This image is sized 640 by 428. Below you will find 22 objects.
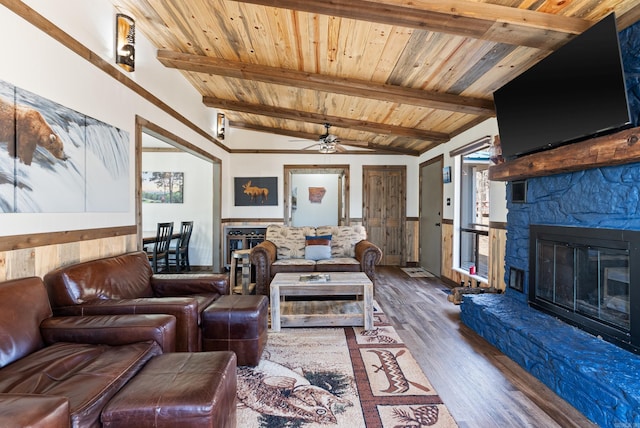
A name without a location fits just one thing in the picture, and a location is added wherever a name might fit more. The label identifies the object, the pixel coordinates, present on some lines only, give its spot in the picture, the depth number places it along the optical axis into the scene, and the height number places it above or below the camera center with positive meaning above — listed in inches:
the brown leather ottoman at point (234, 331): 96.7 -35.9
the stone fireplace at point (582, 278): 74.7 -20.4
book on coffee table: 128.6 -27.1
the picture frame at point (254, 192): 265.7 +15.3
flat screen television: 75.0 +32.0
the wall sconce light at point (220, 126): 223.1 +57.9
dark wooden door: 273.6 +4.4
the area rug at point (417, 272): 228.7 -45.1
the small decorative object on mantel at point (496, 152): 139.5 +25.8
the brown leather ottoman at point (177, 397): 50.8 -30.3
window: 197.4 -3.4
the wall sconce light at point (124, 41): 107.9 +56.4
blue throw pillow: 183.2 -21.0
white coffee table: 124.6 -31.9
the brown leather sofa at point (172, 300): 82.3 -25.6
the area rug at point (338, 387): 73.8 -46.6
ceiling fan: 199.2 +42.0
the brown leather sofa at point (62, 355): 41.9 -27.8
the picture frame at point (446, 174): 209.0 +24.3
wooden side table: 169.0 -32.1
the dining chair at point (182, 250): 223.2 -27.5
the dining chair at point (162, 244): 195.1 -21.3
